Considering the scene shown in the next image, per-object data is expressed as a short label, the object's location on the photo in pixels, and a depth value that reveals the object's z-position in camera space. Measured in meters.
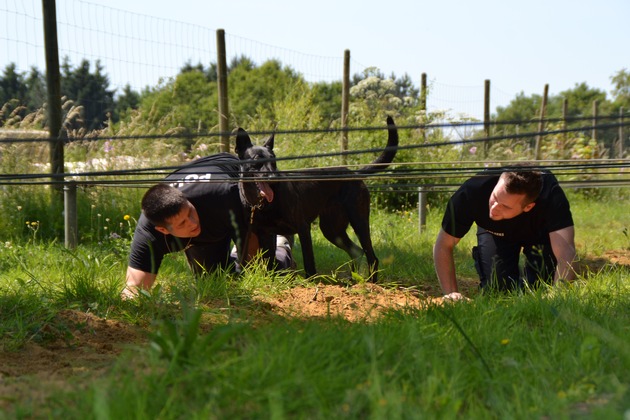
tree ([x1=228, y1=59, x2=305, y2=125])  43.50
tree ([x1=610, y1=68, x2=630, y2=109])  49.75
